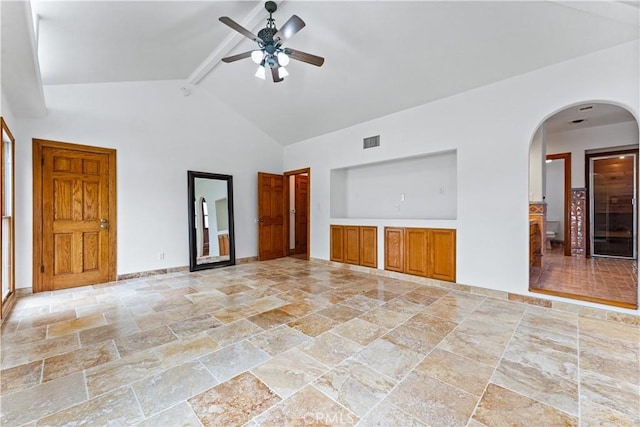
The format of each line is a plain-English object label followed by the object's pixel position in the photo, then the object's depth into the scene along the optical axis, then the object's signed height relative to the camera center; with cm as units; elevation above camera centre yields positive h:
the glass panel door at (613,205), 574 +10
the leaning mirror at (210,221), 527 -15
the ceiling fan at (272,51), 282 +184
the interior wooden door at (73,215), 394 -1
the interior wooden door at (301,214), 763 -5
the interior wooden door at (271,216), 636 -8
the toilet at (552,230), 780 -58
